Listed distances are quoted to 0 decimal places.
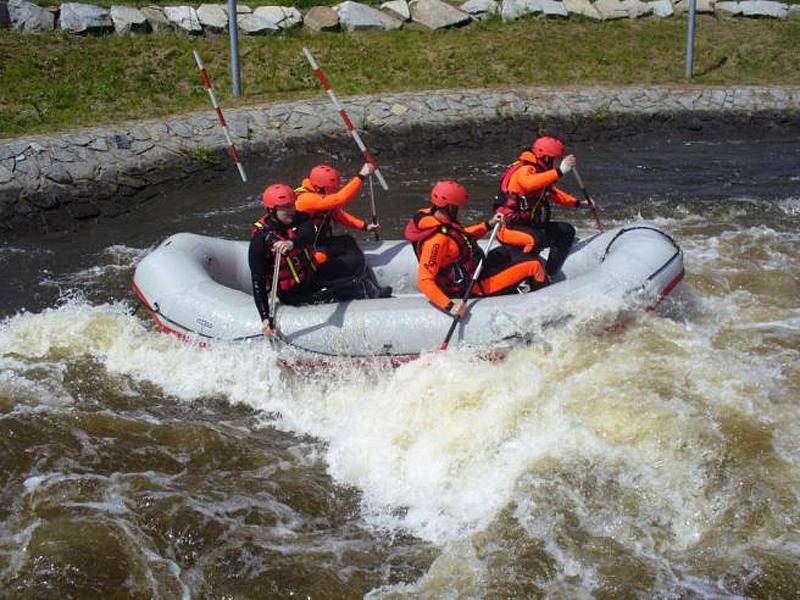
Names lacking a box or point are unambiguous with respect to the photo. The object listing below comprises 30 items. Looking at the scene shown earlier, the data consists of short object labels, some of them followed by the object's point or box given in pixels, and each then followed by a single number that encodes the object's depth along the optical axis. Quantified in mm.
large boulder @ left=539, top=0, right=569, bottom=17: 20406
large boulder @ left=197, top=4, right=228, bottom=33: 17859
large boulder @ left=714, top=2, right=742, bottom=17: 21125
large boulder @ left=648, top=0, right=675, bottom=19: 21078
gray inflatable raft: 7355
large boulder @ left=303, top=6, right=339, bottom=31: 18859
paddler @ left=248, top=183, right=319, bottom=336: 7449
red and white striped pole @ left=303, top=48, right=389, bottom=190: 9641
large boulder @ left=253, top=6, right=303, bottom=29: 18594
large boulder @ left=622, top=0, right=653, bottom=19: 20938
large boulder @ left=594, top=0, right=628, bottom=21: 20703
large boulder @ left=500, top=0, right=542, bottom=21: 20266
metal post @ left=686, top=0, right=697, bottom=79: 17594
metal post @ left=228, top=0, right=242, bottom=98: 15258
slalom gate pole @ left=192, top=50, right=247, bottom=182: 10914
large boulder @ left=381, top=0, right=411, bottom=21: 19672
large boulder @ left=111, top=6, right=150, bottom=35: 17047
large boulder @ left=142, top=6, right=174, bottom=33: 17469
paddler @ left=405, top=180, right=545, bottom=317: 7359
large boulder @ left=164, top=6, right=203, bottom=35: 17656
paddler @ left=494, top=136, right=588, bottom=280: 8195
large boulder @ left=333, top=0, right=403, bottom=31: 19078
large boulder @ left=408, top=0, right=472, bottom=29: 19672
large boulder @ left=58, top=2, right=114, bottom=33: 16641
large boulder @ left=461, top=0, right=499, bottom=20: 20250
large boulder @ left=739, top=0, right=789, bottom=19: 21125
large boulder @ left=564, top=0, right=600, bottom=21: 20609
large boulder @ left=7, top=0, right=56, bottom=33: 16391
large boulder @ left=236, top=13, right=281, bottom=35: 18125
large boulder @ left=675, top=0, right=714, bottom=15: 21203
